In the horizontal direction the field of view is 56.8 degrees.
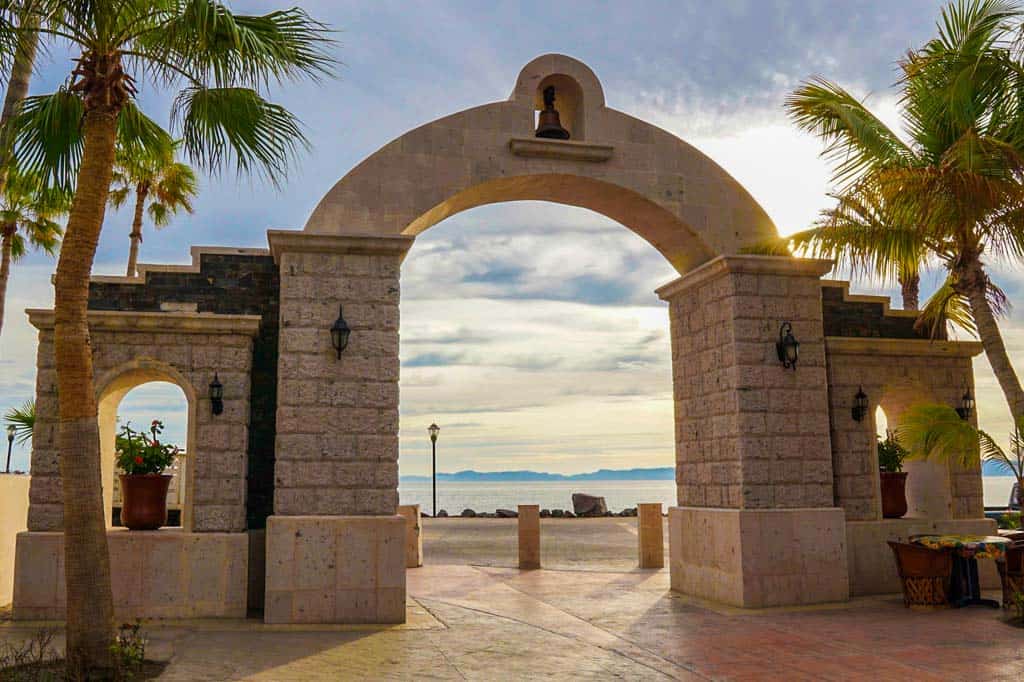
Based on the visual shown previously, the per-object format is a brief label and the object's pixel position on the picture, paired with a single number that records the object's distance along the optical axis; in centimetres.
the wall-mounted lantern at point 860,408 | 1294
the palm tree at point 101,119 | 732
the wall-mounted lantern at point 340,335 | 1109
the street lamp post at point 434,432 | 3147
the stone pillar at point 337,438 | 1075
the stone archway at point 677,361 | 1095
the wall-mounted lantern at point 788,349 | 1219
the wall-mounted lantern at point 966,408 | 1359
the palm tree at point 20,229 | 1966
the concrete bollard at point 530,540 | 1641
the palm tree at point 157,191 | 2030
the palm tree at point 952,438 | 1106
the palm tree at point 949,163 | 1060
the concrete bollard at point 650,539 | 1653
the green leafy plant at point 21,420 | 1638
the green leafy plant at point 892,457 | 1366
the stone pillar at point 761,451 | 1174
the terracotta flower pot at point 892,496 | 1341
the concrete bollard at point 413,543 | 1647
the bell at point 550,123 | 1246
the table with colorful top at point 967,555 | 1095
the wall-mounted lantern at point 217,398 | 1124
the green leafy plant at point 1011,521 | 1469
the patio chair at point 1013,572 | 1080
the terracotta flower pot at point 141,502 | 1148
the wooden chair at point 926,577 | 1160
